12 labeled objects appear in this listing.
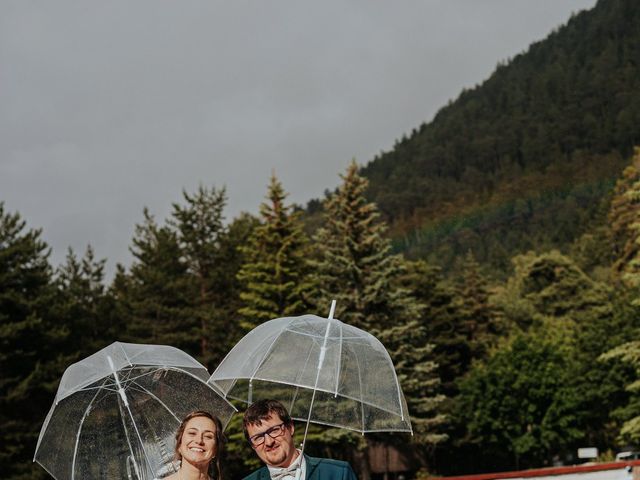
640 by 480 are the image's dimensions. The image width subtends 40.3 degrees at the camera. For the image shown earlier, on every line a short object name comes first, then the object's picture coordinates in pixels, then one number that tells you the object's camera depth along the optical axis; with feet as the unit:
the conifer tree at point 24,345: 101.55
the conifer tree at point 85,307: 118.83
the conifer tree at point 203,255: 127.13
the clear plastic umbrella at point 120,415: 16.85
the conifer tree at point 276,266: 102.99
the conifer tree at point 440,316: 148.15
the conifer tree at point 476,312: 158.40
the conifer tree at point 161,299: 124.36
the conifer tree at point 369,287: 107.24
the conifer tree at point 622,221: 167.94
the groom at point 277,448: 11.26
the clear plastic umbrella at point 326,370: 16.33
